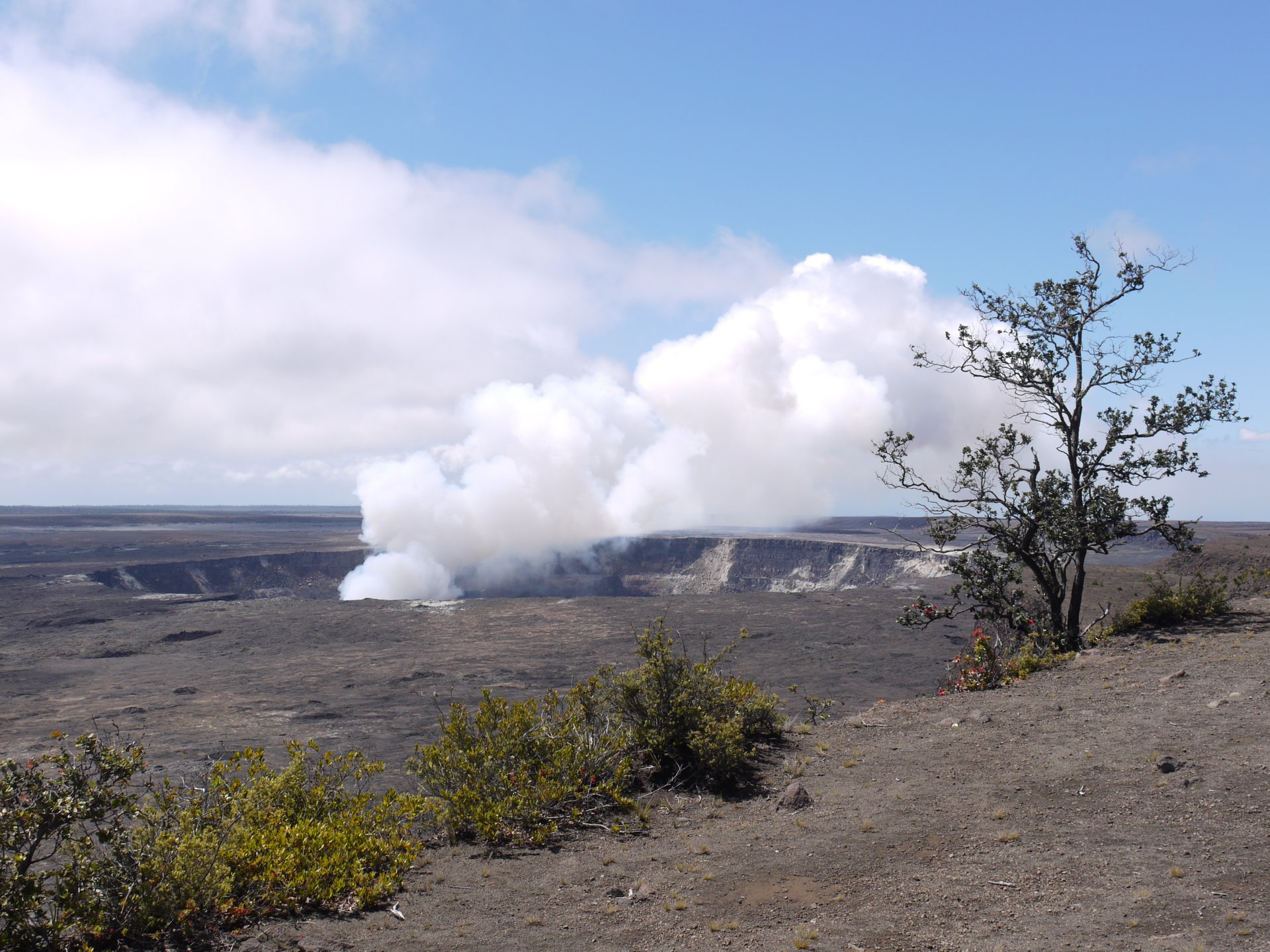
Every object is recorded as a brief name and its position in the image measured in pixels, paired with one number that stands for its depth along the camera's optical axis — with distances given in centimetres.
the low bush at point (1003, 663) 1096
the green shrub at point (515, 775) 738
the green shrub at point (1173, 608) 1229
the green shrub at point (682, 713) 842
